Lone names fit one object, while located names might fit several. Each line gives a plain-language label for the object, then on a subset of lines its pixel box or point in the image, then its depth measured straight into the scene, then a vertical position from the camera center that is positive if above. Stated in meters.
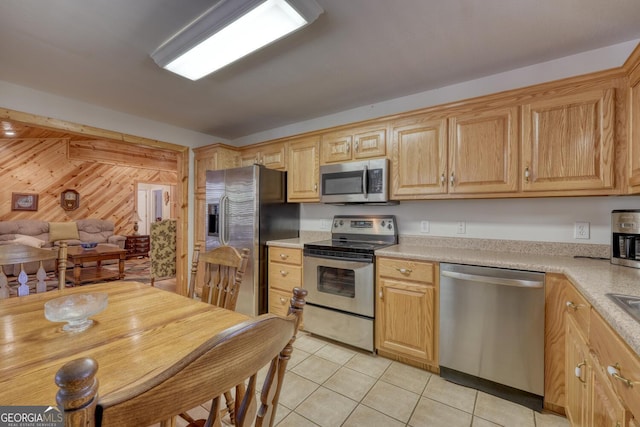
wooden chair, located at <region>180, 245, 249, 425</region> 1.55 -0.38
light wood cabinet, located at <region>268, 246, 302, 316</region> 2.83 -0.66
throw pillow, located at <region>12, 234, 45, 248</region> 5.22 -0.59
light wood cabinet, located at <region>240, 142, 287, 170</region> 3.31 +0.71
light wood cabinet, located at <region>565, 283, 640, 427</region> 0.85 -0.60
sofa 5.23 -0.51
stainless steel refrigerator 2.99 -0.05
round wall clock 6.56 +0.24
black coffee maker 1.62 -0.14
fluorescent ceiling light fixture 1.43 +1.05
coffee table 4.29 -0.81
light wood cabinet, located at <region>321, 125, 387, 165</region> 2.63 +0.68
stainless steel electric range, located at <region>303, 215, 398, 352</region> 2.35 -0.64
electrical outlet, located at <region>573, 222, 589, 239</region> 2.03 -0.11
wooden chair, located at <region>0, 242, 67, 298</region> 1.53 -0.28
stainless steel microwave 2.56 +0.30
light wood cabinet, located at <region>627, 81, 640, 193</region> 1.54 +0.43
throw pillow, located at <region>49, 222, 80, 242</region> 5.99 -0.46
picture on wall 5.92 +0.17
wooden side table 7.18 -0.92
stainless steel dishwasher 1.72 -0.78
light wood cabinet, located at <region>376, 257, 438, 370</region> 2.08 -0.76
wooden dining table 0.72 -0.45
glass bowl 1.04 -0.39
